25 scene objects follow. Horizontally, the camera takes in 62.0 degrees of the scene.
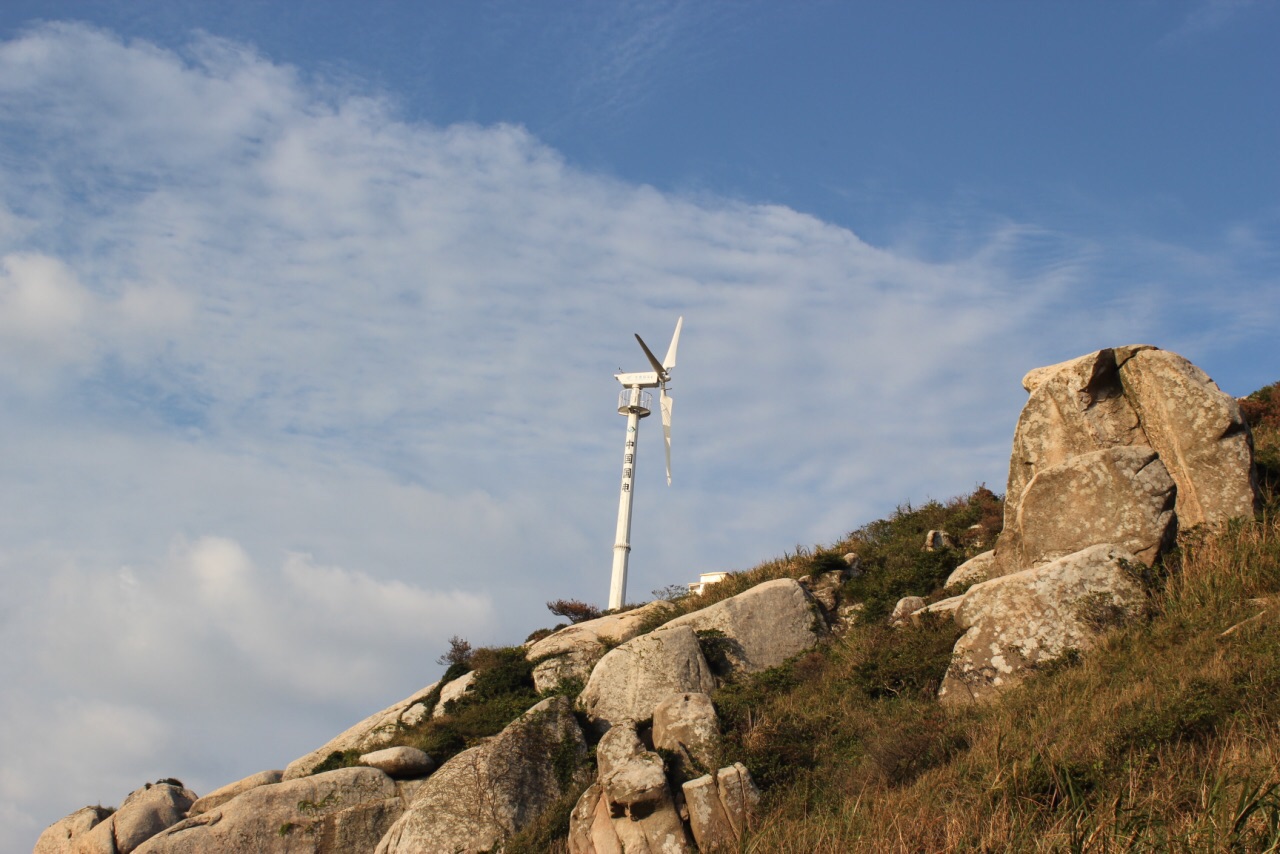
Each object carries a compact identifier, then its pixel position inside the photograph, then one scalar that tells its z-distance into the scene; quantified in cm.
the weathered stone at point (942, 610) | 1967
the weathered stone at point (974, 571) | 2252
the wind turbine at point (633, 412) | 4622
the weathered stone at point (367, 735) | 2594
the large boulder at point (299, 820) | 2089
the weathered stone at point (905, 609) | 2123
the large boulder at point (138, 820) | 2280
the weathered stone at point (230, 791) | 2384
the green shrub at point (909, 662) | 1786
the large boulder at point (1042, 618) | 1667
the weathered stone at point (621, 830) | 1452
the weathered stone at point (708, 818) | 1417
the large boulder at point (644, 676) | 2145
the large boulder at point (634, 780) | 1502
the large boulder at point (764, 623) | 2338
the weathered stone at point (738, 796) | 1427
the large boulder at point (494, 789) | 1811
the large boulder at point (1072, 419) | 2130
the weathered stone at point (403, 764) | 2272
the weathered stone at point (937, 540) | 2739
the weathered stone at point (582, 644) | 2619
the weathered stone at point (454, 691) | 2681
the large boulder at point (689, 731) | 1647
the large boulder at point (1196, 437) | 1891
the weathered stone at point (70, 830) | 2366
